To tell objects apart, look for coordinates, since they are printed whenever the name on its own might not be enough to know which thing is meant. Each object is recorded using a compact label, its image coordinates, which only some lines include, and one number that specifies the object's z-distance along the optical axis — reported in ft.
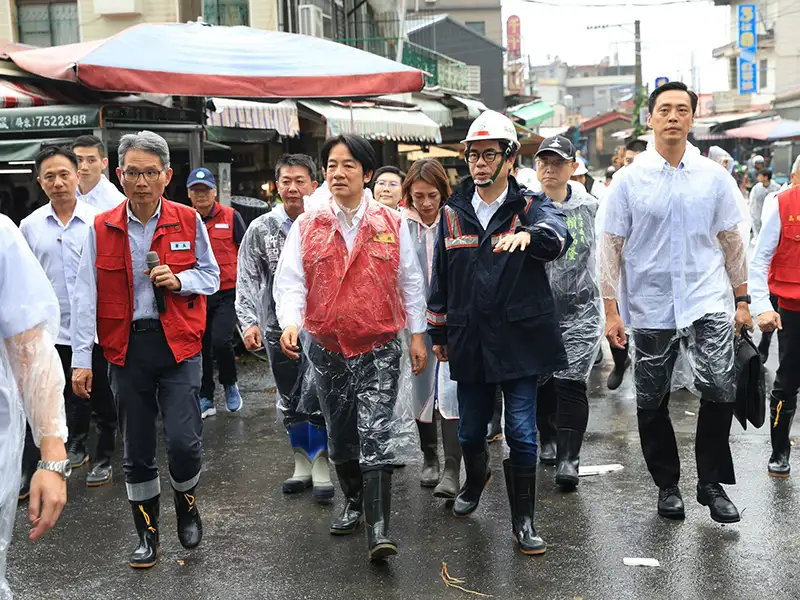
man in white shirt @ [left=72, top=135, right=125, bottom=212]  25.16
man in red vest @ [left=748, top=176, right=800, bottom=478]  20.71
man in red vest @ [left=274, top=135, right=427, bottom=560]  16.98
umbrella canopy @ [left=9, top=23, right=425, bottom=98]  29.50
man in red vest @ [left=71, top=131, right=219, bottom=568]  16.61
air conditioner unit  56.85
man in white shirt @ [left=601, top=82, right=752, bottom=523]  17.58
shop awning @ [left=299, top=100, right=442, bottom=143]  43.75
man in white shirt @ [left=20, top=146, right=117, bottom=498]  21.47
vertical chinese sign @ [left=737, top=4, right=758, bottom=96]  143.02
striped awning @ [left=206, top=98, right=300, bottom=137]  38.01
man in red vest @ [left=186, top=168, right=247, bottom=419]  28.89
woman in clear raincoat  20.45
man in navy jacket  16.58
